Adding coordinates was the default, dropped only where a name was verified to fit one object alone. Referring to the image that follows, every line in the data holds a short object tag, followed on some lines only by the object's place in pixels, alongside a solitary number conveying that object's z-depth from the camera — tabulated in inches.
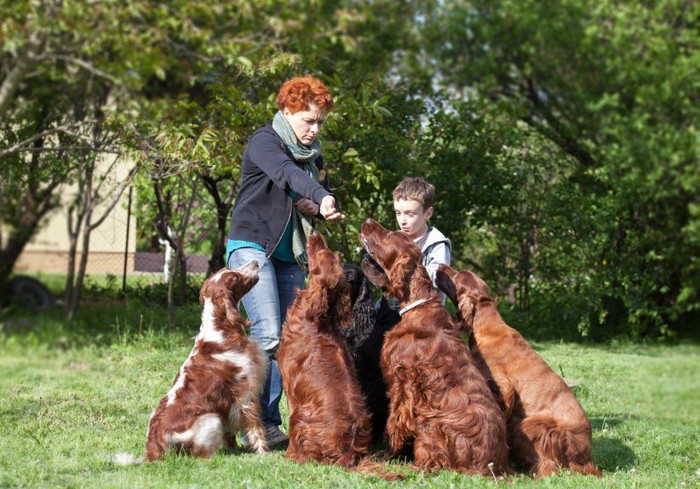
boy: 206.2
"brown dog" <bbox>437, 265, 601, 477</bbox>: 182.2
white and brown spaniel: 185.9
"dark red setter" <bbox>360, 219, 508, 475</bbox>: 177.3
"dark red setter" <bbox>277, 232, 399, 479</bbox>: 180.4
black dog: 205.0
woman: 196.4
